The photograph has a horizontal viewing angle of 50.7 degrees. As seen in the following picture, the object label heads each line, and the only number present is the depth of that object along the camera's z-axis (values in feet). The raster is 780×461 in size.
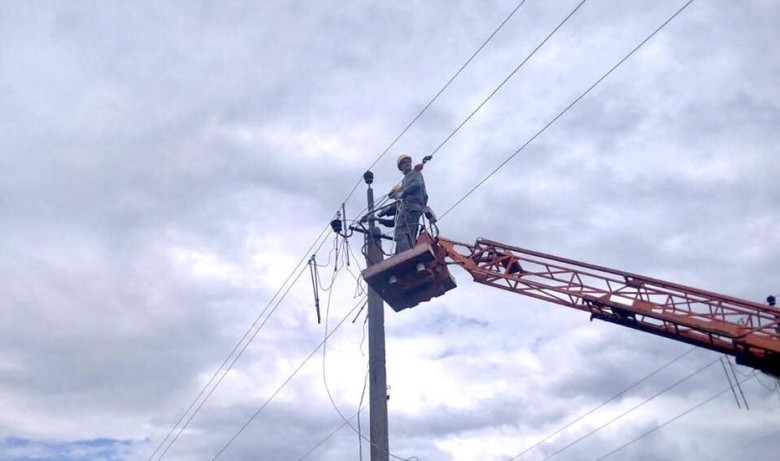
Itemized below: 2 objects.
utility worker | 51.75
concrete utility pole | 43.39
